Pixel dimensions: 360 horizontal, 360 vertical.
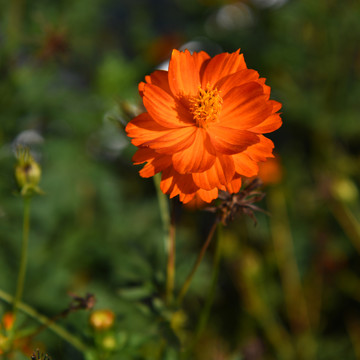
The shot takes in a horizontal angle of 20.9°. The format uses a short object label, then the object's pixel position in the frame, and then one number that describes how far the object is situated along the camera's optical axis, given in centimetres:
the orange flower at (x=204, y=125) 31
